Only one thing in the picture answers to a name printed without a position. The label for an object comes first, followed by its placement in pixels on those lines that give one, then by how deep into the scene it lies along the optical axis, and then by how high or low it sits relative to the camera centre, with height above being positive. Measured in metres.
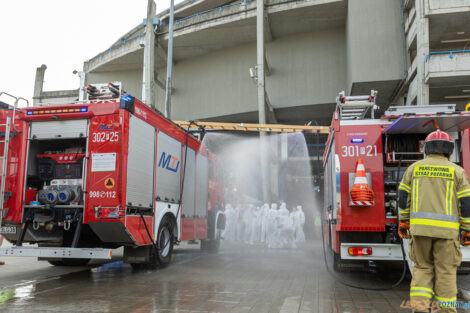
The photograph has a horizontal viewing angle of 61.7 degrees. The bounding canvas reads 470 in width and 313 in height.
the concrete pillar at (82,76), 31.78 +10.94
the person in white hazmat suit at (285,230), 15.12 -0.81
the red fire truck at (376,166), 6.11 +0.71
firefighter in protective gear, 3.64 -0.08
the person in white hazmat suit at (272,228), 15.27 -0.76
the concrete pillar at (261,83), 24.06 +7.78
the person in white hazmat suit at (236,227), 19.66 -0.92
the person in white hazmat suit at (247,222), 18.97 -0.65
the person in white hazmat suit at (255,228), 18.53 -0.91
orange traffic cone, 6.10 +0.30
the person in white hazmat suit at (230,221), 19.61 -0.65
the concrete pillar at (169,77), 19.14 +6.34
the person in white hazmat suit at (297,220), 17.12 -0.48
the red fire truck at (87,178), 6.64 +0.53
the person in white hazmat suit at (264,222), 17.51 -0.61
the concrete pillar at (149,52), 27.34 +10.92
